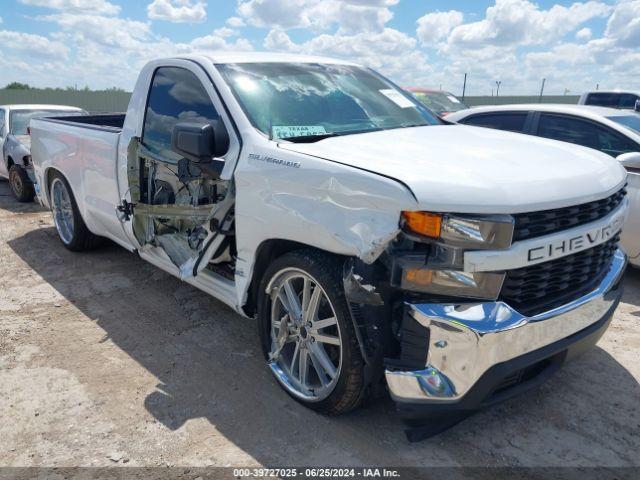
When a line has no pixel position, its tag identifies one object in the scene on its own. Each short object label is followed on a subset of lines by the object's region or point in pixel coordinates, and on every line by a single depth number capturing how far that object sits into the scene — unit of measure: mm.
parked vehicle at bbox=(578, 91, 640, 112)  12117
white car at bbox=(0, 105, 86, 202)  9031
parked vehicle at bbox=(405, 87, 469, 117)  12338
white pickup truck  2361
